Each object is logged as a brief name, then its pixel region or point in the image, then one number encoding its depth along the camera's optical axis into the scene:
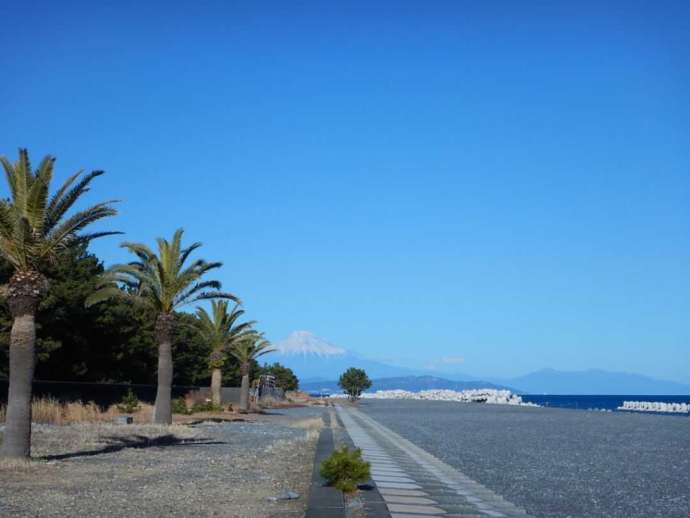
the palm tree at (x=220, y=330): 44.45
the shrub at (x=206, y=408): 41.31
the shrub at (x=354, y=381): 115.25
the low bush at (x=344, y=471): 11.41
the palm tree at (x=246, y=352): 48.12
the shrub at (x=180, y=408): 38.81
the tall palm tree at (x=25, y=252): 14.79
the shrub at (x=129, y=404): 34.80
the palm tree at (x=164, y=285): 27.00
